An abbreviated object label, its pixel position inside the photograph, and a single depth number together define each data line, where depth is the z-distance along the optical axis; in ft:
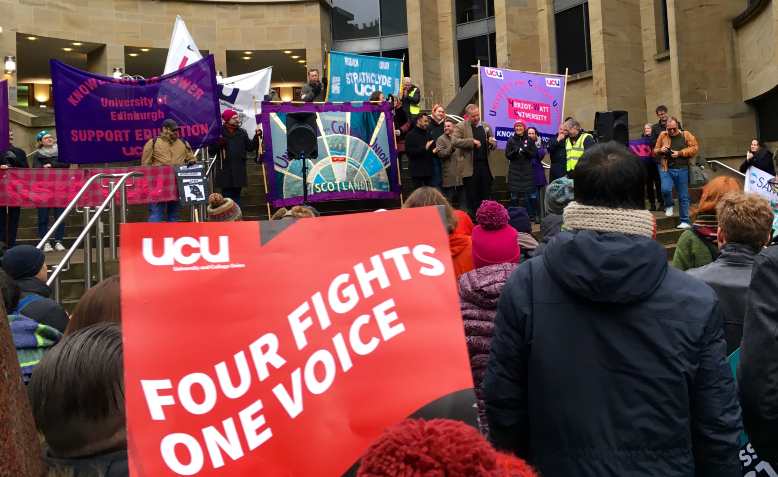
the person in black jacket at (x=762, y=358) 7.84
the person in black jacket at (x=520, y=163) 40.88
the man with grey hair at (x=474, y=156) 39.81
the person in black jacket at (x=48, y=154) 42.89
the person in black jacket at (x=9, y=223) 35.09
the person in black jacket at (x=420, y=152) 40.47
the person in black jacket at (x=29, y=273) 14.87
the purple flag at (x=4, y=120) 36.52
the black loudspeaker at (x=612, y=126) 40.16
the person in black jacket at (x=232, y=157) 39.93
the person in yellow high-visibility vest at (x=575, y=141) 40.14
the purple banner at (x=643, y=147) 44.65
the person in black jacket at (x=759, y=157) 39.29
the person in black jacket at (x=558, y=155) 41.37
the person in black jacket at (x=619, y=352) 7.30
